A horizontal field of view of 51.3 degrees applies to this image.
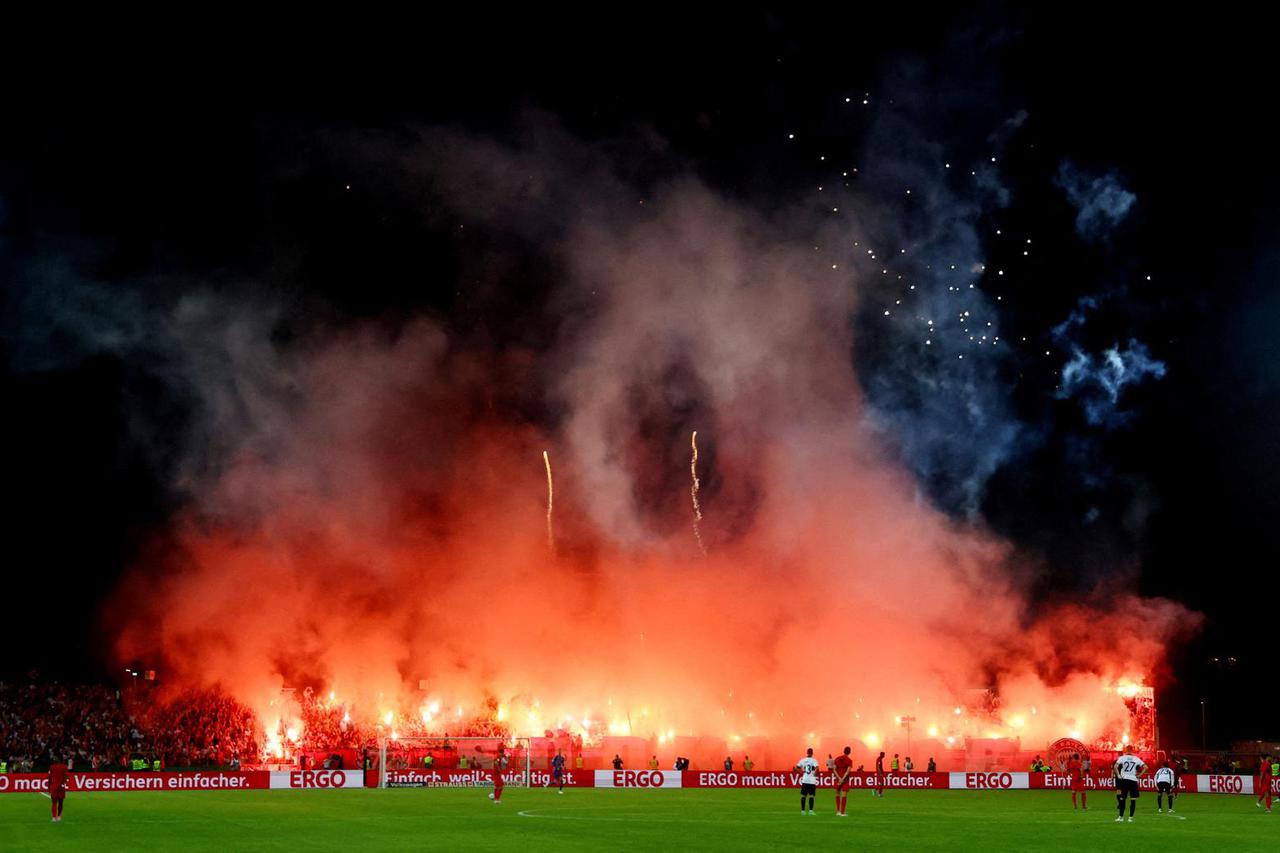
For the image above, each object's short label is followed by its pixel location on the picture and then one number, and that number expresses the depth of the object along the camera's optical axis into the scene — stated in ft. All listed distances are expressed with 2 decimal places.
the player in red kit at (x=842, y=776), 130.31
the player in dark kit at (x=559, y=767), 190.90
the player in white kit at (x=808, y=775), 128.06
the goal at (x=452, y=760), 208.13
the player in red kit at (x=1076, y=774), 158.61
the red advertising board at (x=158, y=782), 186.60
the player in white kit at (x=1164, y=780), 142.51
